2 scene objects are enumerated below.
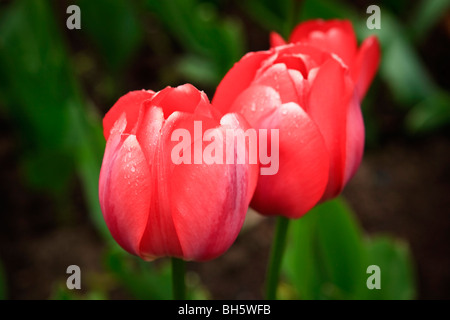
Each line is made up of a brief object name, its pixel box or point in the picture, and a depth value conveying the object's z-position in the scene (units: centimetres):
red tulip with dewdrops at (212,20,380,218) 44
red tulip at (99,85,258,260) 42
